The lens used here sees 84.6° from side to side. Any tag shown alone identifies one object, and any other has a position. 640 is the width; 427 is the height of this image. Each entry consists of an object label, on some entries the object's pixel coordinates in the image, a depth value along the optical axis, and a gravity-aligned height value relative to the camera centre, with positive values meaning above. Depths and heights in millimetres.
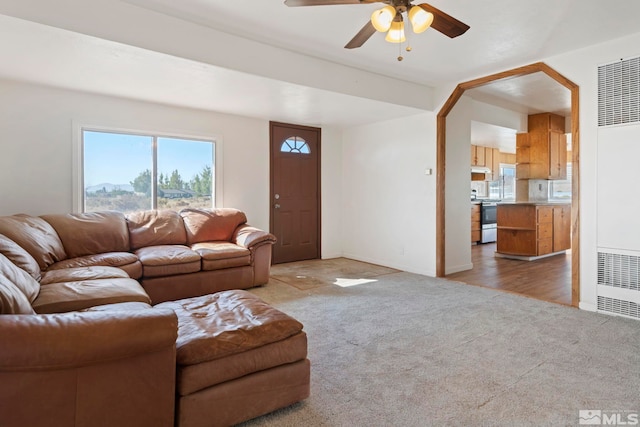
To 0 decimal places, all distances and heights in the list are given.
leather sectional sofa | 1224 -585
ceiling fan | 2061 +1199
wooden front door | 5559 +324
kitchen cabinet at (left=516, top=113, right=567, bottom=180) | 6238 +1146
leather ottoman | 1539 -722
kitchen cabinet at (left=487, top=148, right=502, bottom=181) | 8531 +1148
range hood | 8047 +972
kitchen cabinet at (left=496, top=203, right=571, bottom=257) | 5848 -310
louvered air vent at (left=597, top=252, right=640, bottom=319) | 3043 -646
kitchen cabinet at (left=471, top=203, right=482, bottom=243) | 7579 -278
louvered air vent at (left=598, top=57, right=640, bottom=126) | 3018 +1050
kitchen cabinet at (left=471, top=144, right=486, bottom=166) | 7965 +1290
